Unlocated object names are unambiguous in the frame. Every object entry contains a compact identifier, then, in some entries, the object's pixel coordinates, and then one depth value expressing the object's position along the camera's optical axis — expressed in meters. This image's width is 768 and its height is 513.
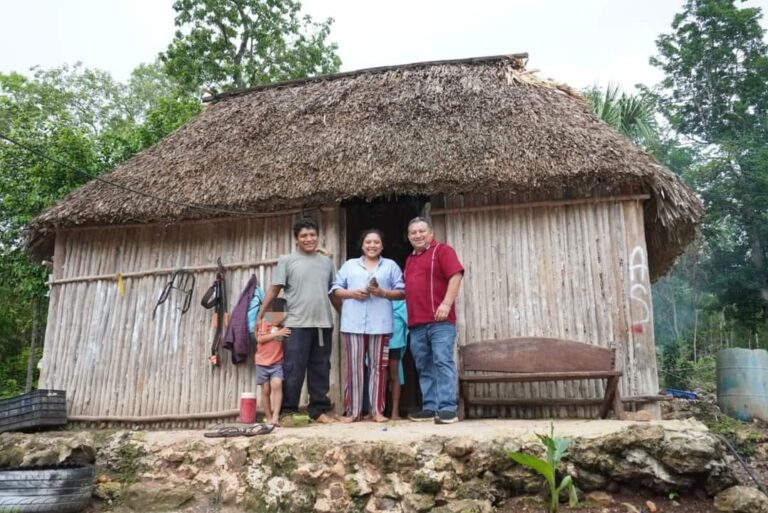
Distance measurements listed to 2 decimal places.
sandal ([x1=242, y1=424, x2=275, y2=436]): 4.23
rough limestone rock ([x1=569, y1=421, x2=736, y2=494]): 3.52
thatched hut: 5.23
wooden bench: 4.49
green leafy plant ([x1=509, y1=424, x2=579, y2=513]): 3.36
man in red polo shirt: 4.49
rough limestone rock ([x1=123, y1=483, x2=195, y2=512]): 3.95
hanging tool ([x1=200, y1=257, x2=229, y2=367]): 5.80
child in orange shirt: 4.96
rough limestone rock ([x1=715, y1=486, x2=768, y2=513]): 3.29
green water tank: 7.76
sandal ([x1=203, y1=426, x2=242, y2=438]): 4.25
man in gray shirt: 4.86
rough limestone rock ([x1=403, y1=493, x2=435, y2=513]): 3.44
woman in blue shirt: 4.82
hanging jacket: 5.54
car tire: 3.77
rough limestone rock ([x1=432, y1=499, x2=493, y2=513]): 3.26
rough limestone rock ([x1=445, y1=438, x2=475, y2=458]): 3.62
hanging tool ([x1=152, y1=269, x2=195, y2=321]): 6.09
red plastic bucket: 5.01
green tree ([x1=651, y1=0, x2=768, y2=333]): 15.04
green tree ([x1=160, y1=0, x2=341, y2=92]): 16.28
